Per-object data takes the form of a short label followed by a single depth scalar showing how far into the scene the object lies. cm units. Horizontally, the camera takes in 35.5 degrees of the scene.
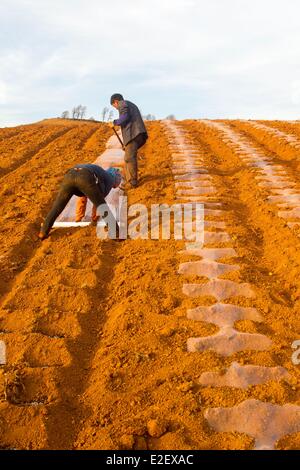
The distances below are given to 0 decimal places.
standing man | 766
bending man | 564
